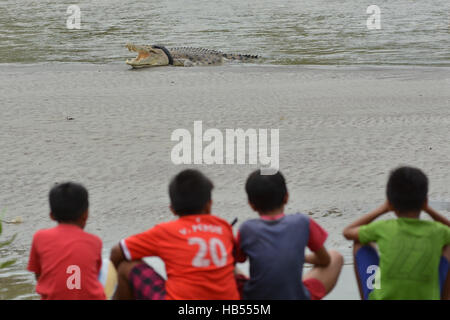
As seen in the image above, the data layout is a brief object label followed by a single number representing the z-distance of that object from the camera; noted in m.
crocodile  34.41
